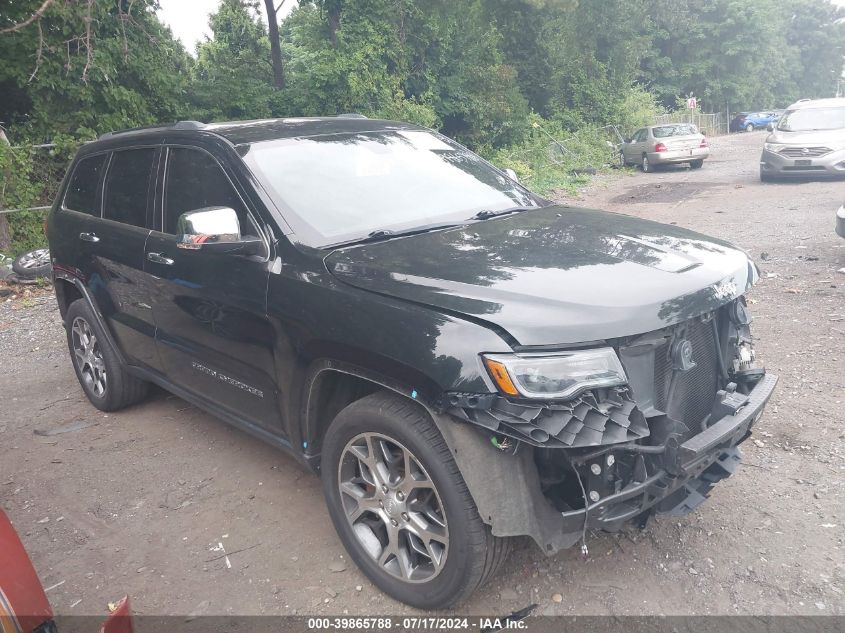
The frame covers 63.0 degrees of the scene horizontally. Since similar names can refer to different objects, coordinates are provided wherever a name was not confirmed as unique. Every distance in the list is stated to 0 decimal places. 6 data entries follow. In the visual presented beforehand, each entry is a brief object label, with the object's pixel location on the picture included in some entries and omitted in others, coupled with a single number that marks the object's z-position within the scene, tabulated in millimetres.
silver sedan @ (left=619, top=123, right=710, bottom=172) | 22500
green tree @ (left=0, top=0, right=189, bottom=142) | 12789
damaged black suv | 2438
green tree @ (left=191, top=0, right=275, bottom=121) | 17766
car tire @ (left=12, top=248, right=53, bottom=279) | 9984
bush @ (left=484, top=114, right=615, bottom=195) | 21427
